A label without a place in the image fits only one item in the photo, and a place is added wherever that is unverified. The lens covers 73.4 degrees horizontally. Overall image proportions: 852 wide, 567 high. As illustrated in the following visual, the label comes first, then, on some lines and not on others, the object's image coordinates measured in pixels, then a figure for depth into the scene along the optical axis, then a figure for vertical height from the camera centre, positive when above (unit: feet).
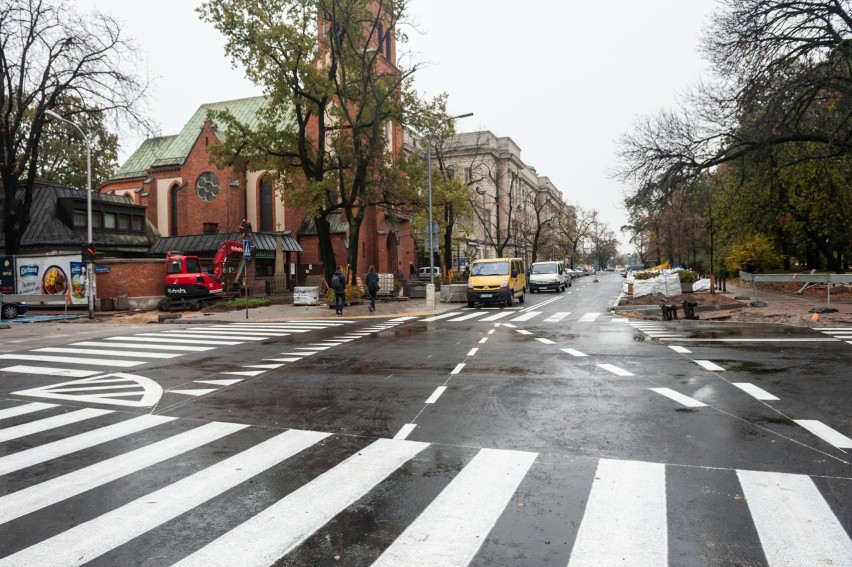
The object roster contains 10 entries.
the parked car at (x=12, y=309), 82.64 -5.05
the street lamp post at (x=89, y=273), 79.04 -0.03
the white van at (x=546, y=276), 134.21 -2.23
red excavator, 91.09 -2.04
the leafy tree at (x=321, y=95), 89.35 +29.37
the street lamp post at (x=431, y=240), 90.46 +4.50
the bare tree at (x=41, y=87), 84.74 +28.75
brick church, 138.51 +16.64
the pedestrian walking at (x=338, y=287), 77.20 -2.35
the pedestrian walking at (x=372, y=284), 82.89 -2.17
